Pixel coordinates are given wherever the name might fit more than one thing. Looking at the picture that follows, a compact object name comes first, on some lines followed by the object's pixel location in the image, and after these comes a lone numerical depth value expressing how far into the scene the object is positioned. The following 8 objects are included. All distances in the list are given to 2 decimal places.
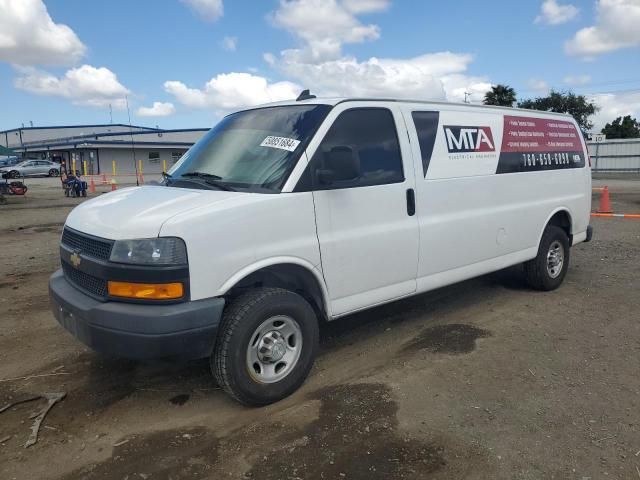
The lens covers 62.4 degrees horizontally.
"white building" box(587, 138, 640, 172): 35.44
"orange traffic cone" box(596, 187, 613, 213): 13.66
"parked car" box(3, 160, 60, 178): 43.91
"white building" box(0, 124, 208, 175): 52.59
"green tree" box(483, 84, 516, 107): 52.16
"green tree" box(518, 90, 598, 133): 56.41
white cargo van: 3.22
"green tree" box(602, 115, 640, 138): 59.34
